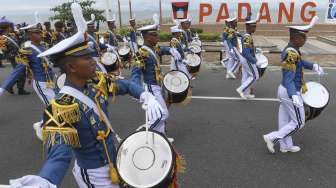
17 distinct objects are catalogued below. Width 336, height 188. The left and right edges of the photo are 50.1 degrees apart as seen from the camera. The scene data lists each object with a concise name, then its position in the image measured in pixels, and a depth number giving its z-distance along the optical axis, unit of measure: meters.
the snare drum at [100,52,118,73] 10.16
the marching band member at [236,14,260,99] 7.98
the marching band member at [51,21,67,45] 12.73
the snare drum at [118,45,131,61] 12.34
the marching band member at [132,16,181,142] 5.54
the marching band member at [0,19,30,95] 9.57
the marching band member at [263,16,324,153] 5.14
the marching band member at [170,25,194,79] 8.70
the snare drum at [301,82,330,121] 5.28
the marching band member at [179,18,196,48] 10.45
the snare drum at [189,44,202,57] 11.32
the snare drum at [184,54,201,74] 9.25
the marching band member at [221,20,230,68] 10.14
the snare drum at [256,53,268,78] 8.68
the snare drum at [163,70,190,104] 5.93
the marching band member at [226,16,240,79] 9.64
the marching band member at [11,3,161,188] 2.42
